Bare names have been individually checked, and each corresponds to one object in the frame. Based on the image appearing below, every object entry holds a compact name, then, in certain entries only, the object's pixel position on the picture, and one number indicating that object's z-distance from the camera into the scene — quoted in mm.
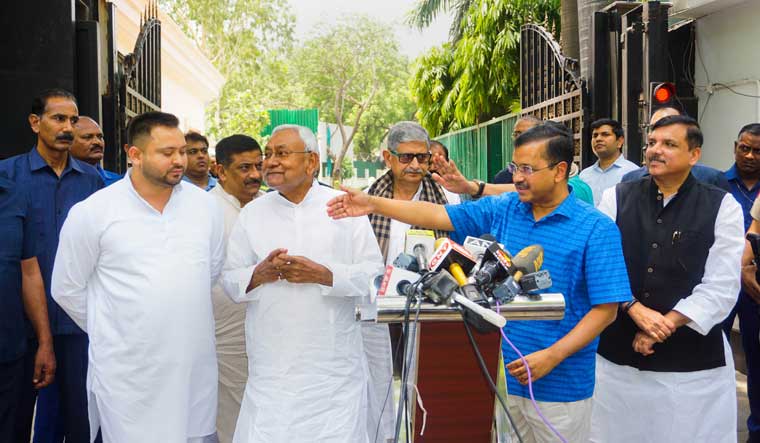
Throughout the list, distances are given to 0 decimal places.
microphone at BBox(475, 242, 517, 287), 2443
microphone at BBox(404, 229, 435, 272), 2677
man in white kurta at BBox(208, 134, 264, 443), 4750
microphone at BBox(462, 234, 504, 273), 2563
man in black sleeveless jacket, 3461
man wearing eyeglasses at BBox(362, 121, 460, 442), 4398
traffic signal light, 6742
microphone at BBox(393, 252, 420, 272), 2527
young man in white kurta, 3559
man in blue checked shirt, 2941
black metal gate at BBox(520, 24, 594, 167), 7602
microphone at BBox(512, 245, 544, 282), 2543
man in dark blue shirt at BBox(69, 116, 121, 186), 5297
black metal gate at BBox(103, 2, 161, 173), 6791
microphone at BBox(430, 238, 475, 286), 2482
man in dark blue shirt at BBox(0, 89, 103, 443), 4328
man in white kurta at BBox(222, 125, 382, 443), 3756
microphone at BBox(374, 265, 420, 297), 2501
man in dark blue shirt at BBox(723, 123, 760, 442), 4910
